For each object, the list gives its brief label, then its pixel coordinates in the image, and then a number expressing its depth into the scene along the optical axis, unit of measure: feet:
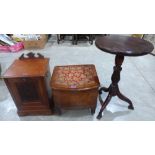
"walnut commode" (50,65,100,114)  4.37
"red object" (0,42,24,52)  9.60
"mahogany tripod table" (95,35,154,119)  3.74
